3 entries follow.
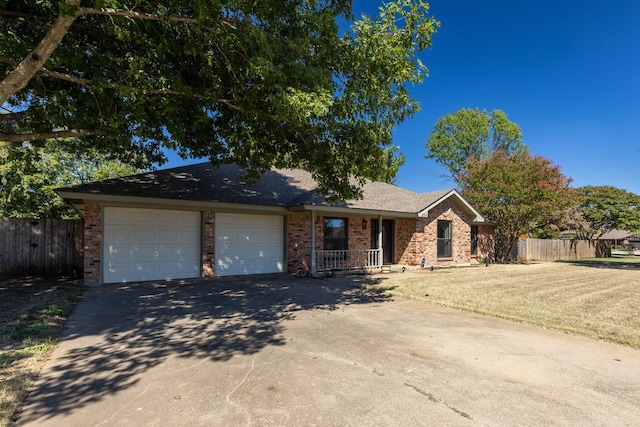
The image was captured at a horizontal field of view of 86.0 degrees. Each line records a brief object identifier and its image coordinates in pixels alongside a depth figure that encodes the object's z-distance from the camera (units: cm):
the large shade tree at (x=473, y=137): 3709
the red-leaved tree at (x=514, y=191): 1856
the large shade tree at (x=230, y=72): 543
